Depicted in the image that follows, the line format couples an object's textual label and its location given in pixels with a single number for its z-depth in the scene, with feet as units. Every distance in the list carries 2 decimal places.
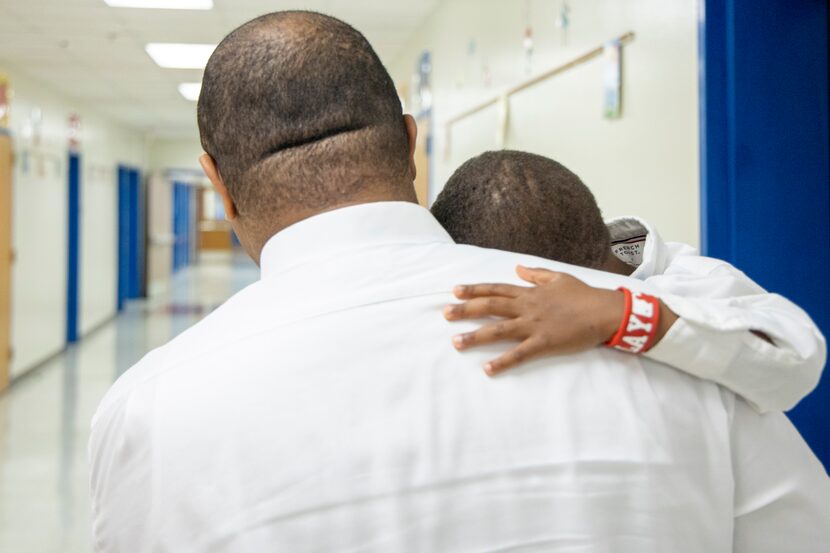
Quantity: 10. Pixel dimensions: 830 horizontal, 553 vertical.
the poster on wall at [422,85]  21.40
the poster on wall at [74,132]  30.96
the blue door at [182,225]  62.44
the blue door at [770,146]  7.34
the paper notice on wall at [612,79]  9.37
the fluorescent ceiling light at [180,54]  23.72
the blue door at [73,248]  29.99
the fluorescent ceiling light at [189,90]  30.73
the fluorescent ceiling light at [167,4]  18.84
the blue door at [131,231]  41.04
